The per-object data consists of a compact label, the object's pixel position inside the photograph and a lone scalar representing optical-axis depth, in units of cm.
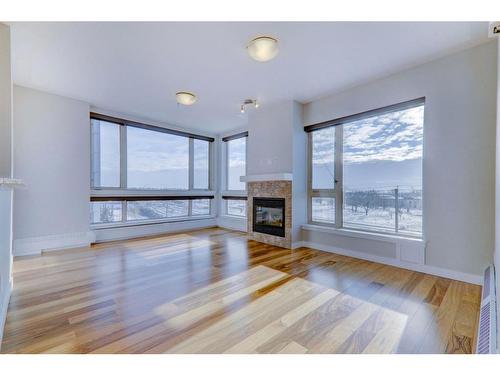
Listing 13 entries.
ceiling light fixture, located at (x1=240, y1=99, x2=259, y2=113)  374
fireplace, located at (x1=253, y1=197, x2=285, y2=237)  384
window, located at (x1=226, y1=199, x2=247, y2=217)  532
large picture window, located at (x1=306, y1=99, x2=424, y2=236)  280
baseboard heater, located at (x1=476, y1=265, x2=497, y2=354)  120
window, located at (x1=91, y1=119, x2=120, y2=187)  414
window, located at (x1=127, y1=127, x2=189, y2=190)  464
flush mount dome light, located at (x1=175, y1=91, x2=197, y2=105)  332
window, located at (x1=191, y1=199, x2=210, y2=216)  561
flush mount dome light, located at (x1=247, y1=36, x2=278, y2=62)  209
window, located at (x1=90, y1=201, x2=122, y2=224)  411
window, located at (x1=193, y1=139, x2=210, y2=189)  567
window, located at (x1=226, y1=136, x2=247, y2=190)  536
